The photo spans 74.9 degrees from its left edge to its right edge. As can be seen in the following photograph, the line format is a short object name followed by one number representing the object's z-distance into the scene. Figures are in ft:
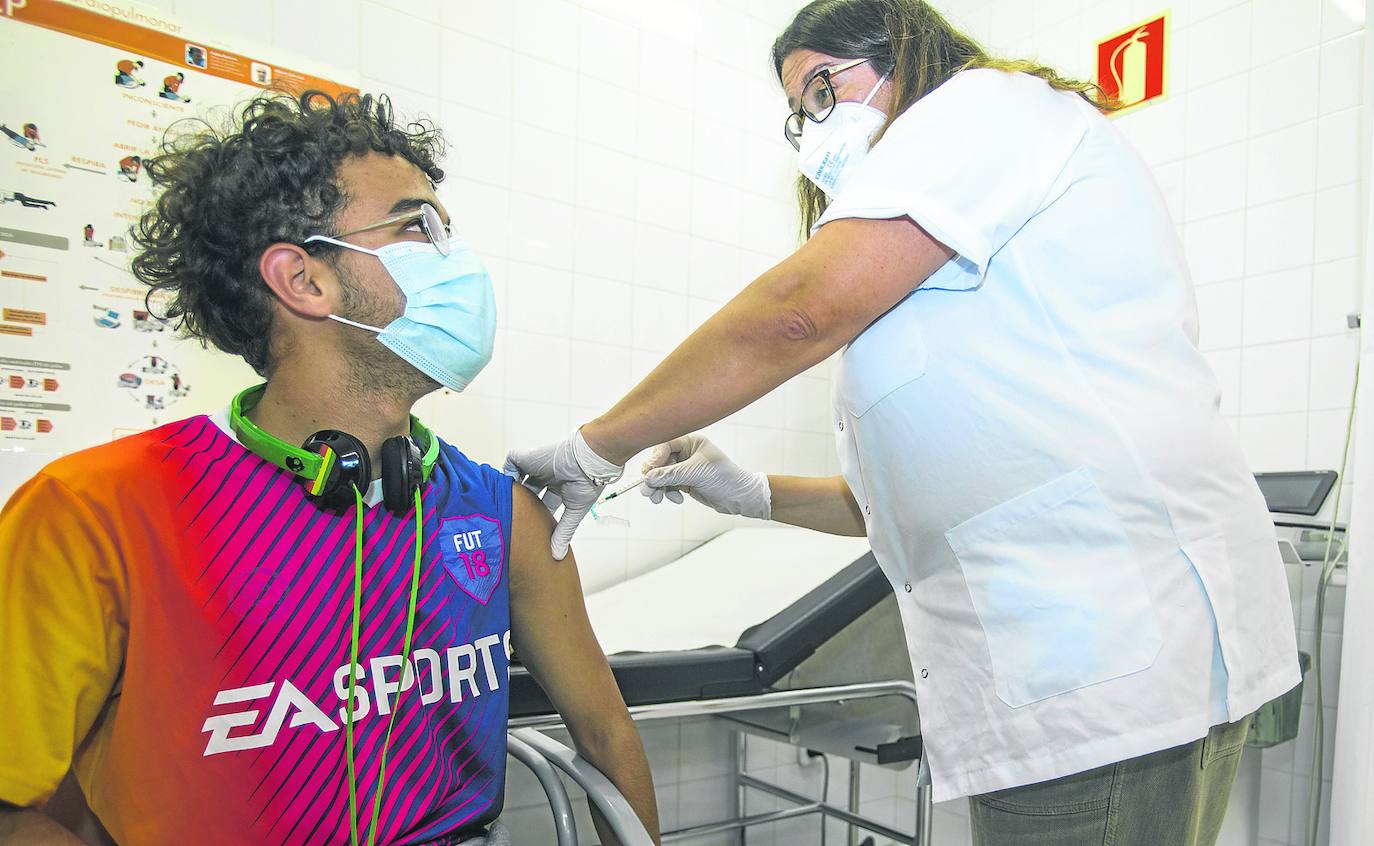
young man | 2.99
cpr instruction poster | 5.81
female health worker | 3.06
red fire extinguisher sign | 8.93
